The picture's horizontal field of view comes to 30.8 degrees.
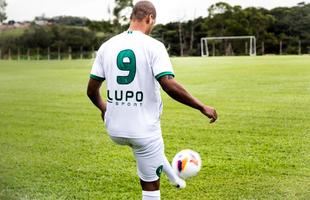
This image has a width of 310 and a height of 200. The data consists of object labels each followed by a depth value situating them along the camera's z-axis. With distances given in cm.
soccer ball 369
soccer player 317
